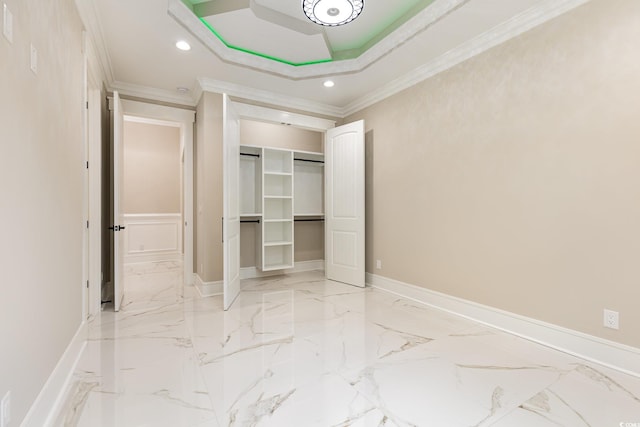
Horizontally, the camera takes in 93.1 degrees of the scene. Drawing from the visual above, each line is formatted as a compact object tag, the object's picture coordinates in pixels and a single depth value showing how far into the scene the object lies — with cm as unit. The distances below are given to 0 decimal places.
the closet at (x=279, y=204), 475
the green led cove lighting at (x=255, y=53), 294
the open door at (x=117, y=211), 321
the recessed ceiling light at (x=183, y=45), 294
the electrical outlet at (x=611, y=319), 205
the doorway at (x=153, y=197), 604
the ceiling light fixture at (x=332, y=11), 237
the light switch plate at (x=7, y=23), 118
